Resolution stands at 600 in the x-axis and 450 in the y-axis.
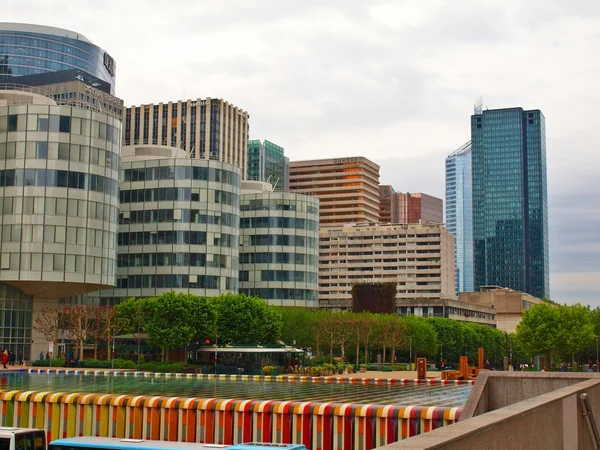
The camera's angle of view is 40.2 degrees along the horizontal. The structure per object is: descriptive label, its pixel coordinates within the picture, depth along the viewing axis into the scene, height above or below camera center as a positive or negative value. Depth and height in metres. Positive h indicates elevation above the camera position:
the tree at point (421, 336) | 133.65 -3.28
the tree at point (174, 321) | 97.62 -1.13
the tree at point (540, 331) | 135.50 -2.16
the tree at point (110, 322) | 100.56 -1.44
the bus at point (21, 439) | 28.75 -4.64
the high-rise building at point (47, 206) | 102.19 +12.99
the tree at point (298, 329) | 121.06 -2.26
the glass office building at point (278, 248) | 151.25 +11.98
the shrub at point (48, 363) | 90.50 -5.95
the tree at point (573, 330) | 134.62 -1.93
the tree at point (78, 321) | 97.00 -1.44
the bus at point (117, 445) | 26.83 -4.52
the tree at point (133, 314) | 101.00 -0.37
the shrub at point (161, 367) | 84.38 -5.80
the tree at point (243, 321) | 107.62 -1.07
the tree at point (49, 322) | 101.75 -1.68
